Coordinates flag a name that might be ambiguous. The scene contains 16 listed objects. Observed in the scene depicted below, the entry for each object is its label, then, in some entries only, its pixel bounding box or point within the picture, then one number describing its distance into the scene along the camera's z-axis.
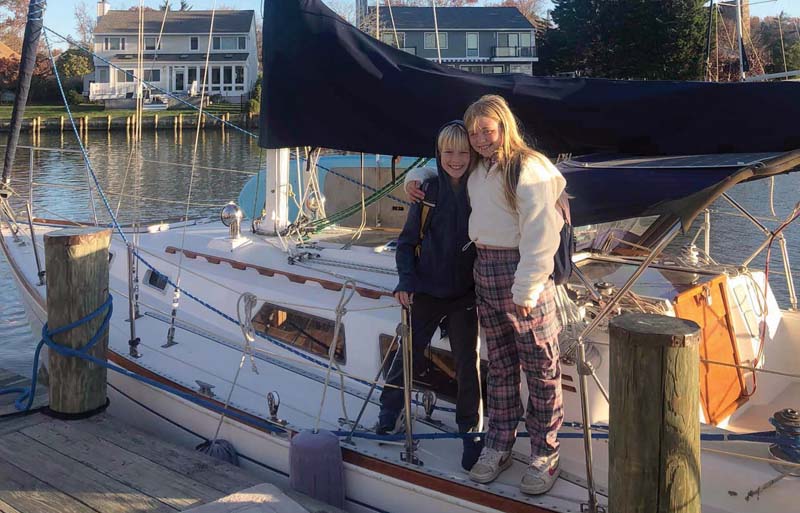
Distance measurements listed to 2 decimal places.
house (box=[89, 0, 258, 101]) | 50.00
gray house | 43.44
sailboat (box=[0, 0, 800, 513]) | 3.65
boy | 3.61
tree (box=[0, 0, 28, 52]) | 57.94
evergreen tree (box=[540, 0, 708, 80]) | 32.25
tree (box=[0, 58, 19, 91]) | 49.62
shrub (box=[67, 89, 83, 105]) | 46.00
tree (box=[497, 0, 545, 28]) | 56.96
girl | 3.21
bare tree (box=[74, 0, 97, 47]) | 55.78
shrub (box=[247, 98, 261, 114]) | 42.39
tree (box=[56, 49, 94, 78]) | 51.44
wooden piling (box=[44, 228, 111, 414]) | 4.80
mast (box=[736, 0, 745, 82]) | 7.66
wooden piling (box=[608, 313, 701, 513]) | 2.85
